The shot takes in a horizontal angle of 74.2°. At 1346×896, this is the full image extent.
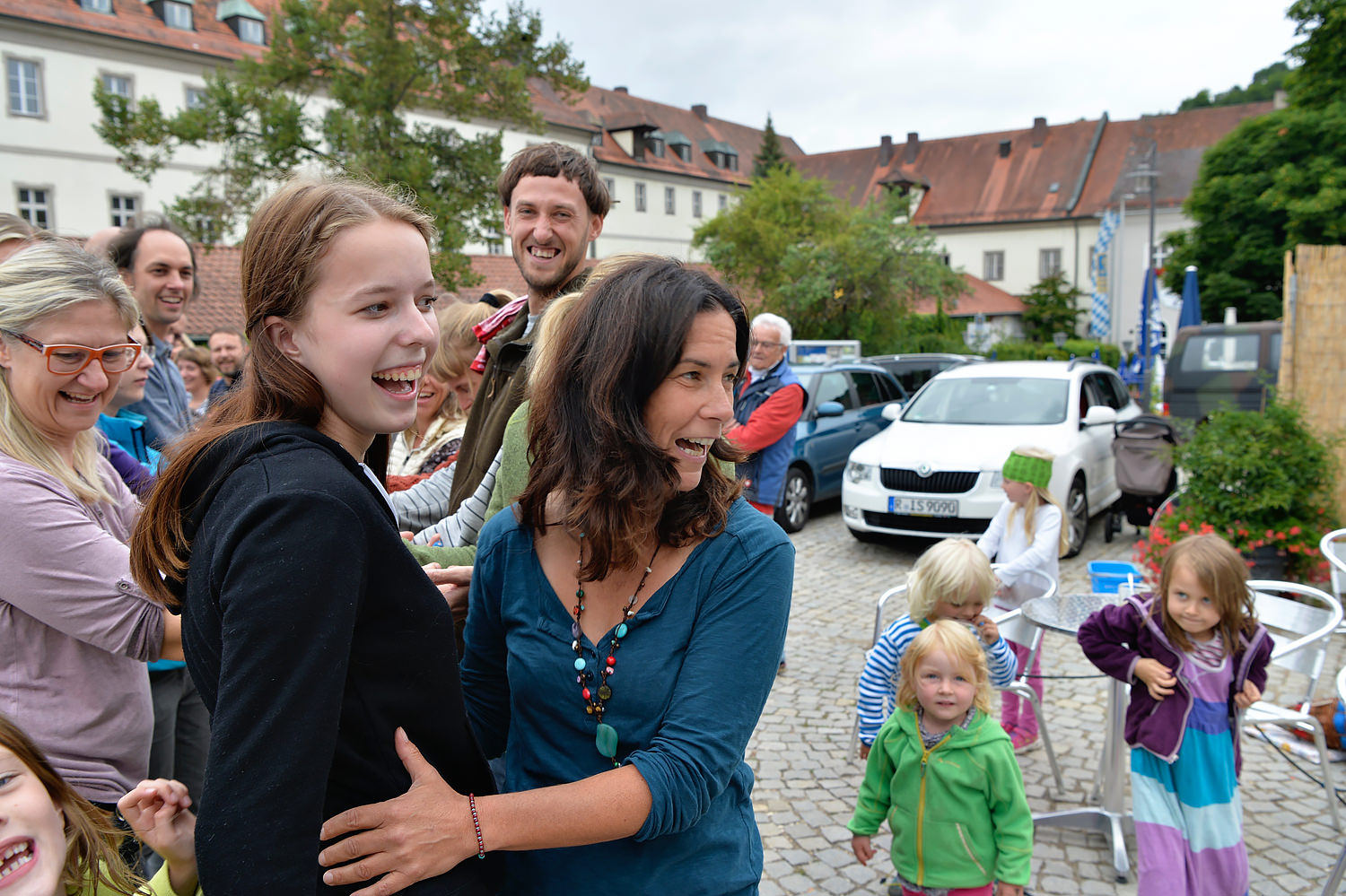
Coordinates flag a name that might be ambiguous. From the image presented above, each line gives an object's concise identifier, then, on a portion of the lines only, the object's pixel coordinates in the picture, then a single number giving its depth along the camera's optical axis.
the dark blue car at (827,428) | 10.14
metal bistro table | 3.70
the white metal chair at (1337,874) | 3.01
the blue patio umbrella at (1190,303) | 15.41
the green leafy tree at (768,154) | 56.31
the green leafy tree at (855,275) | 27.45
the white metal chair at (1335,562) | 4.33
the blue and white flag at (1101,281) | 28.41
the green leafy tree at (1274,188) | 27.58
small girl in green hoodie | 2.70
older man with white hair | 5.94
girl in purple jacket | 2.99
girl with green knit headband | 4.68
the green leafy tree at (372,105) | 20.33
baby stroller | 8.42
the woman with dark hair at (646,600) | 1.34
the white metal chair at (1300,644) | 3.63
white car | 8.23
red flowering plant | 6.53
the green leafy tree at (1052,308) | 53.28
